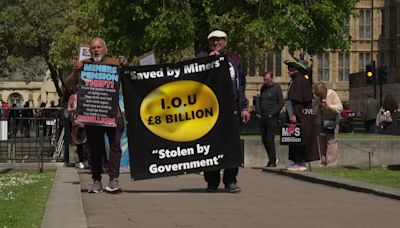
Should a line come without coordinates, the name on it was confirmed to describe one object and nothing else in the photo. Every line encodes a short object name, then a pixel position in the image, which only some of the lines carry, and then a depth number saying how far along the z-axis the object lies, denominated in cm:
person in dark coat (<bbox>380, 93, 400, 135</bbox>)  3534
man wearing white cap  1104
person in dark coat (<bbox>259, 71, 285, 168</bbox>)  1758
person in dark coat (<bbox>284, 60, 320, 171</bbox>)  1487
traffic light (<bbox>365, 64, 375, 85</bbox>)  4278
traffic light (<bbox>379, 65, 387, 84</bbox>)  4396
